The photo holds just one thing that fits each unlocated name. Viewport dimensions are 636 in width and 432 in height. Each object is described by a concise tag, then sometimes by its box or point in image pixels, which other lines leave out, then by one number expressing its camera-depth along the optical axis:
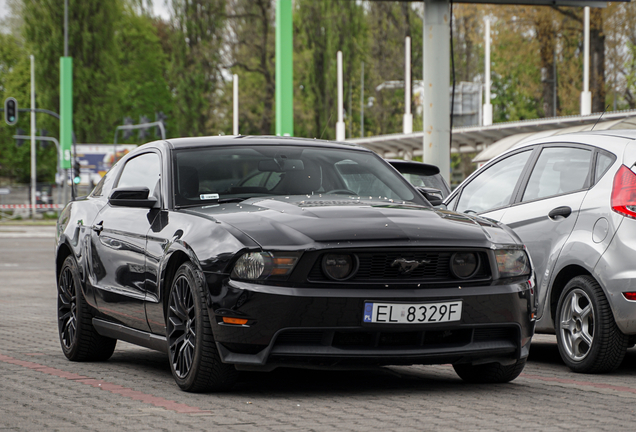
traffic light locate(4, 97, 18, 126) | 49.78
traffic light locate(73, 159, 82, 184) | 47.42
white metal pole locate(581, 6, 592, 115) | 39.59
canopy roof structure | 32.25
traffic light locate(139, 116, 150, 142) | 51.95
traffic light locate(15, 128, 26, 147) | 64.14
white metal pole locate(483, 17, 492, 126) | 44.63
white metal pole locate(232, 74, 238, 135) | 49.05
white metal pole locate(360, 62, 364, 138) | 63.38
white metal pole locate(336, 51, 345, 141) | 57.92
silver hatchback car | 6.38
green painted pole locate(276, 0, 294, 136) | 23.81
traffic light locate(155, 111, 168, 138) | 49.51
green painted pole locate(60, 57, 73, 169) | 45.84
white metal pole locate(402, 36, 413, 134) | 50.97
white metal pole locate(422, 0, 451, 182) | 15.34
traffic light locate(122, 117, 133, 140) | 56.17
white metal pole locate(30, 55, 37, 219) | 66.10
